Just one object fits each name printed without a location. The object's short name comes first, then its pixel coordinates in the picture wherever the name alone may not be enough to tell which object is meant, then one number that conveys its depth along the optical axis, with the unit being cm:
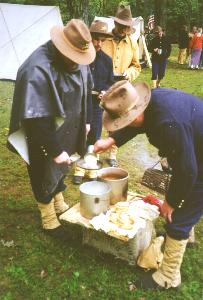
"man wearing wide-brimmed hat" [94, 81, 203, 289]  322
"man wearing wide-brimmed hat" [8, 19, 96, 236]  385
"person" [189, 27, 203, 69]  1917
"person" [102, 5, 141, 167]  622
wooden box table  423
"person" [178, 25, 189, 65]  2059
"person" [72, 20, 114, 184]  551
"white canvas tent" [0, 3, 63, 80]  1340
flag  2240
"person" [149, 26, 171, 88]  1319
